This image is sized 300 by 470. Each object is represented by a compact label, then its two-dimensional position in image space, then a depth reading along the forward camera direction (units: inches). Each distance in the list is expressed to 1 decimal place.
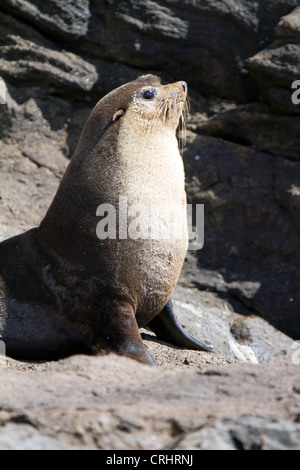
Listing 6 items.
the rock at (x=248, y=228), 560.4
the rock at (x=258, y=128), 581.9
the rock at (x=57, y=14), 577.3
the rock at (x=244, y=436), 171.2
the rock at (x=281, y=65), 556.7
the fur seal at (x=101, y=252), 337.7
